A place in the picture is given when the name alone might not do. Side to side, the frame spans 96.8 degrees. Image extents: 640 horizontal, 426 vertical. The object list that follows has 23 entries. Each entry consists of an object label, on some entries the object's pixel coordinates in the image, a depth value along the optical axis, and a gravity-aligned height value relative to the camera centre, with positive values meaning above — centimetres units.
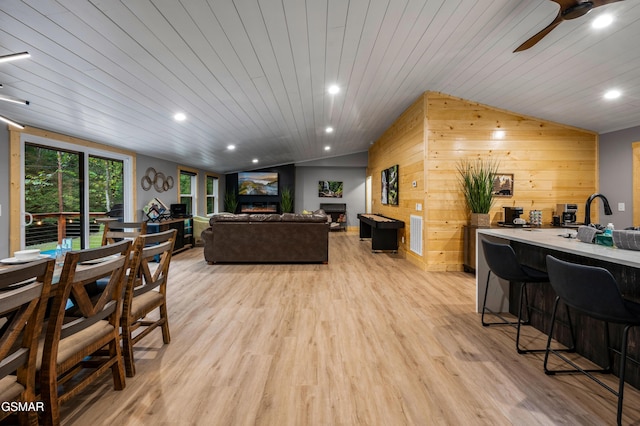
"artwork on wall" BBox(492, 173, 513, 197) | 465 +40
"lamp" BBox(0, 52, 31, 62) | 163 +89
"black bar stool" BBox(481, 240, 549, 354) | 222 -48
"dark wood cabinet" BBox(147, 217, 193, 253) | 555 -40
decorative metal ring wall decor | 591 +63
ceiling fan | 187 +137
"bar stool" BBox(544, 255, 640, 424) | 144 -47
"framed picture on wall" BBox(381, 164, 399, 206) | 624 +58
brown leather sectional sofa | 506 -51
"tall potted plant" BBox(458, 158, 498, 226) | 435 +38
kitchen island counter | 162 -26
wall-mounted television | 1059 +99
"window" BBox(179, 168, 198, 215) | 768 +57
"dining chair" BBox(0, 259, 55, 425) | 104 -49
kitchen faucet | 273 +3
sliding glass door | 359 +20
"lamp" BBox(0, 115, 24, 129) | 205 +65
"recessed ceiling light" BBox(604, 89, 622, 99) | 352 +146
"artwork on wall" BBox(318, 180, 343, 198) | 1095 +75
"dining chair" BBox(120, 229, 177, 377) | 183 -62
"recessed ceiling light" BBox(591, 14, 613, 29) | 242 +164
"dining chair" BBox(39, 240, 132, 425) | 131 -65
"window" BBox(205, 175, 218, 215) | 934 +55
